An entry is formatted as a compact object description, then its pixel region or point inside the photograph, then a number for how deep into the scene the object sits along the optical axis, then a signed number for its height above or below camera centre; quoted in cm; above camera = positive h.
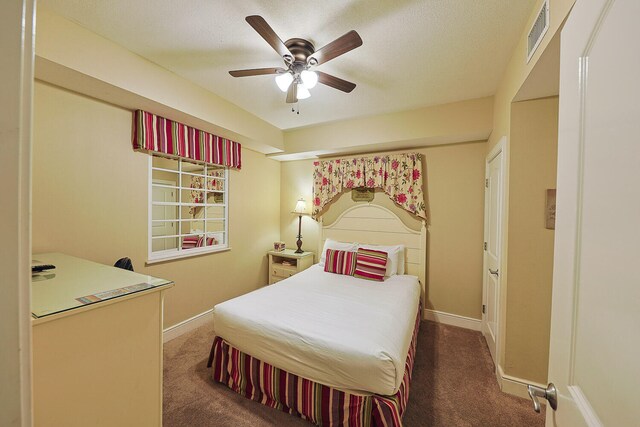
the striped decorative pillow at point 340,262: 295 -64
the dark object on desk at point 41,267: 127 -34
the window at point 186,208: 257 -1
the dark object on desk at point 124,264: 177 -42
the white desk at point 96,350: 84 -57
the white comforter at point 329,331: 139 -81
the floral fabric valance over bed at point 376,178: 311 +47
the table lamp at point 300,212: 380 -3
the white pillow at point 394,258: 295 -57
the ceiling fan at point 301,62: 145 +102
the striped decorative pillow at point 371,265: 279 -63
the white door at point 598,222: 43 -1
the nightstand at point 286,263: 364 -85
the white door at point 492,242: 208 -27
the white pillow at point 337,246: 327 -49
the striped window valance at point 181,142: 226 +71
